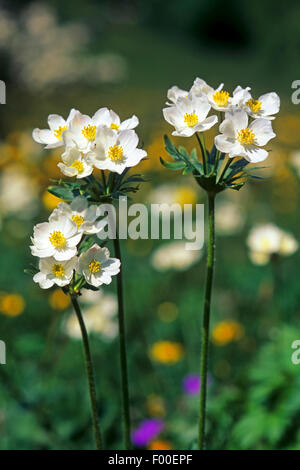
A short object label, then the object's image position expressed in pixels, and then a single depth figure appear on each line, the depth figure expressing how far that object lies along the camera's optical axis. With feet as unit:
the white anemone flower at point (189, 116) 2.10
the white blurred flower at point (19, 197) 5.33
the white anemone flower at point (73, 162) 2.05
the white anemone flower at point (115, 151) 2.07
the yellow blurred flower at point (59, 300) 3.40
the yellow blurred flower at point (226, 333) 3.66
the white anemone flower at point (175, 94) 2.19
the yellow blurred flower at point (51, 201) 4.03
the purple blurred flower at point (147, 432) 2.91
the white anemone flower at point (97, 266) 2.08
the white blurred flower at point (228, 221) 4.82
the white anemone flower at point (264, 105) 2.14
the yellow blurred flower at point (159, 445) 2.85
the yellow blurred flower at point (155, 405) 3.30
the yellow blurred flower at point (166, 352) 3.53
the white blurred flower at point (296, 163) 3.00
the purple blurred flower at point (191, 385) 3.23
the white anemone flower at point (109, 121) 2.13
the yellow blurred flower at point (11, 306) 3.31
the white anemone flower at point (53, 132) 2.16
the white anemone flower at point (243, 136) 2.08
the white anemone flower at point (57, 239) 2.07
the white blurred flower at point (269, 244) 2.94
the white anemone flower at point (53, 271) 2.07
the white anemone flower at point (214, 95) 2.11
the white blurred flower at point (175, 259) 3.82
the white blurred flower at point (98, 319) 3.48
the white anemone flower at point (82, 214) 2.08
